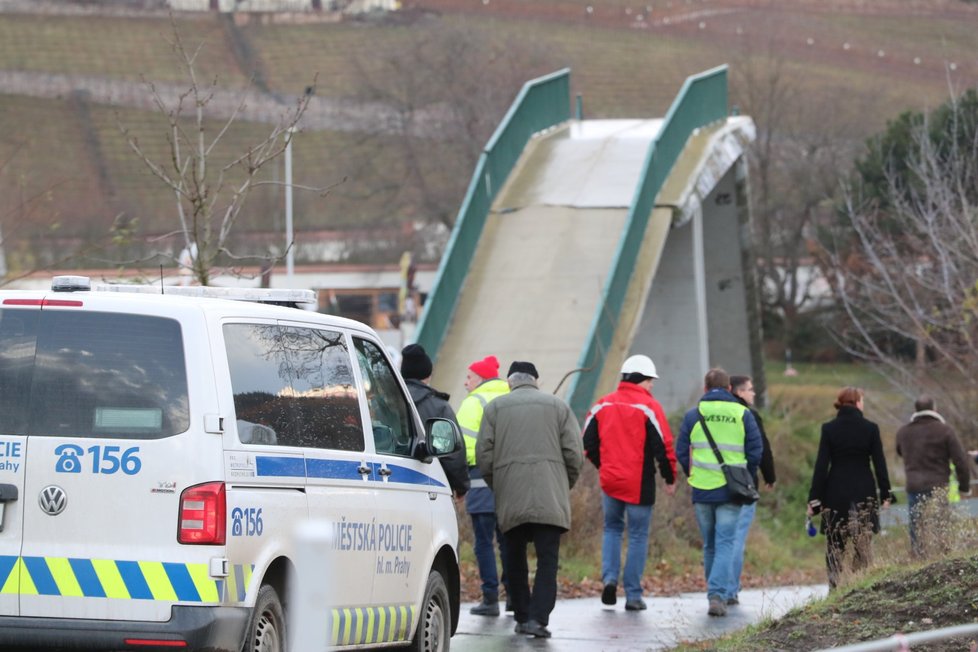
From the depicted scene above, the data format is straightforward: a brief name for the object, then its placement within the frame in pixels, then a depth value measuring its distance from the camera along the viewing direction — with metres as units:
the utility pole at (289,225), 39.49
